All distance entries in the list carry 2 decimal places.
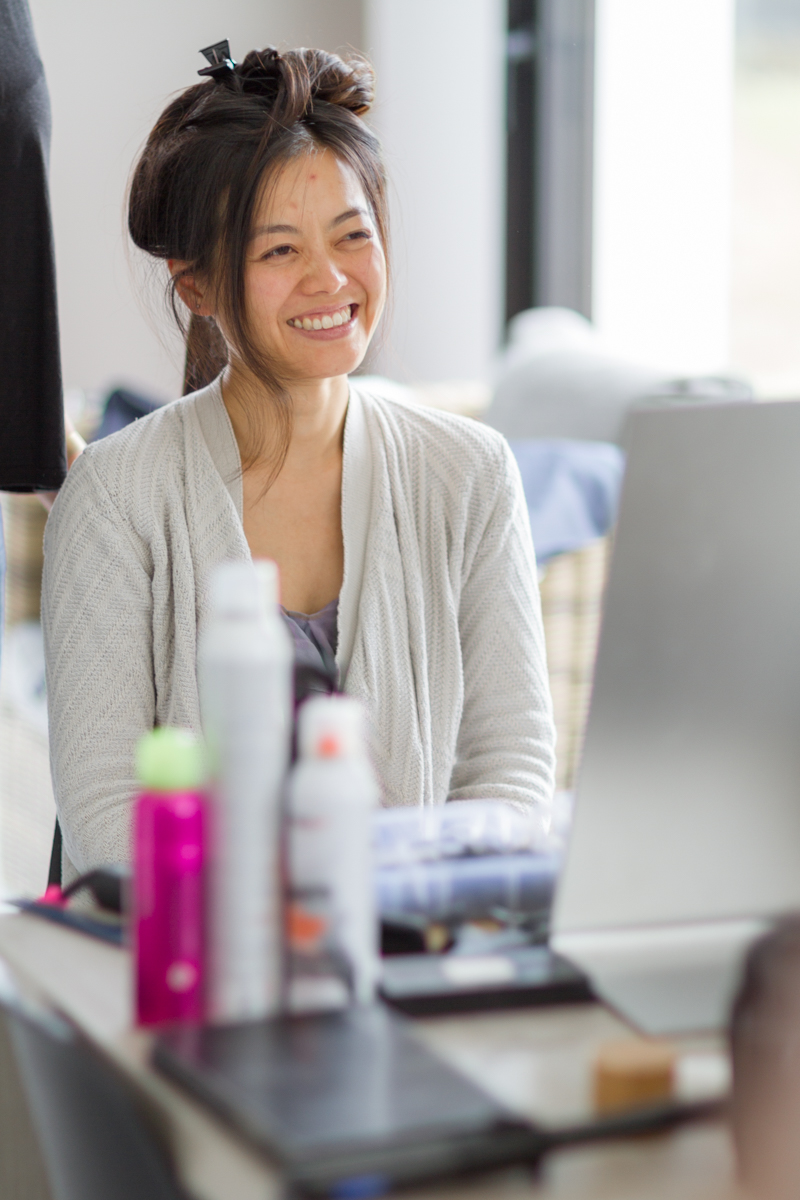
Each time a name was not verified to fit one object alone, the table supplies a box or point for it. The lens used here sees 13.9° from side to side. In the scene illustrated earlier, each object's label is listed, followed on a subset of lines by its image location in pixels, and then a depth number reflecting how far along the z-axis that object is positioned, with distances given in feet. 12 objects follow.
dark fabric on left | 8.65
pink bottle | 5.92
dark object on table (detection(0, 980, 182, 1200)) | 5.76
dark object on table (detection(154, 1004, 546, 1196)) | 5.48
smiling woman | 8.22
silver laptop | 6.13
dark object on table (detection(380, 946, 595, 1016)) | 6.14
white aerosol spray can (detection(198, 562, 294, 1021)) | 5.93
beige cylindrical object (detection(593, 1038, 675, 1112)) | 5.80
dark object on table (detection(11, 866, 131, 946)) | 6.50
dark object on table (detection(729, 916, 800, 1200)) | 5.66
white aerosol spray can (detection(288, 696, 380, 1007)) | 5.95
